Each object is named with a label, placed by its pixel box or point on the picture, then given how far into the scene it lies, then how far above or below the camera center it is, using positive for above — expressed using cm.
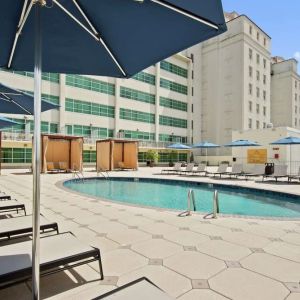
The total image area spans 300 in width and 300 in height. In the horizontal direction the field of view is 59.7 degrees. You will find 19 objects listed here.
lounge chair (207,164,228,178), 1866 -108
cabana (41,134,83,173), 2320 +2
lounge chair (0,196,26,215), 600 -124
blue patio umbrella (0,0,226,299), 230 +142
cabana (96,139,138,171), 2597 -6
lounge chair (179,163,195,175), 2117 -123
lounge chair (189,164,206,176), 2061 -121
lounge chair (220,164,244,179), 1784 -109
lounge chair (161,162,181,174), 2274 -124
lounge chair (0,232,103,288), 273 -122
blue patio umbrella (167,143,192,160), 2702 +76
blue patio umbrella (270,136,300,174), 1679 +89
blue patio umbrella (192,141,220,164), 2418 +84
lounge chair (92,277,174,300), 238 -130
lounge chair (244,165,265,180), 1732 -112
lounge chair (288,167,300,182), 1539 -130
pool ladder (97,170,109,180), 1883 -165
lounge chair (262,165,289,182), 1622 -104
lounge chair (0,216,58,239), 408 -121
